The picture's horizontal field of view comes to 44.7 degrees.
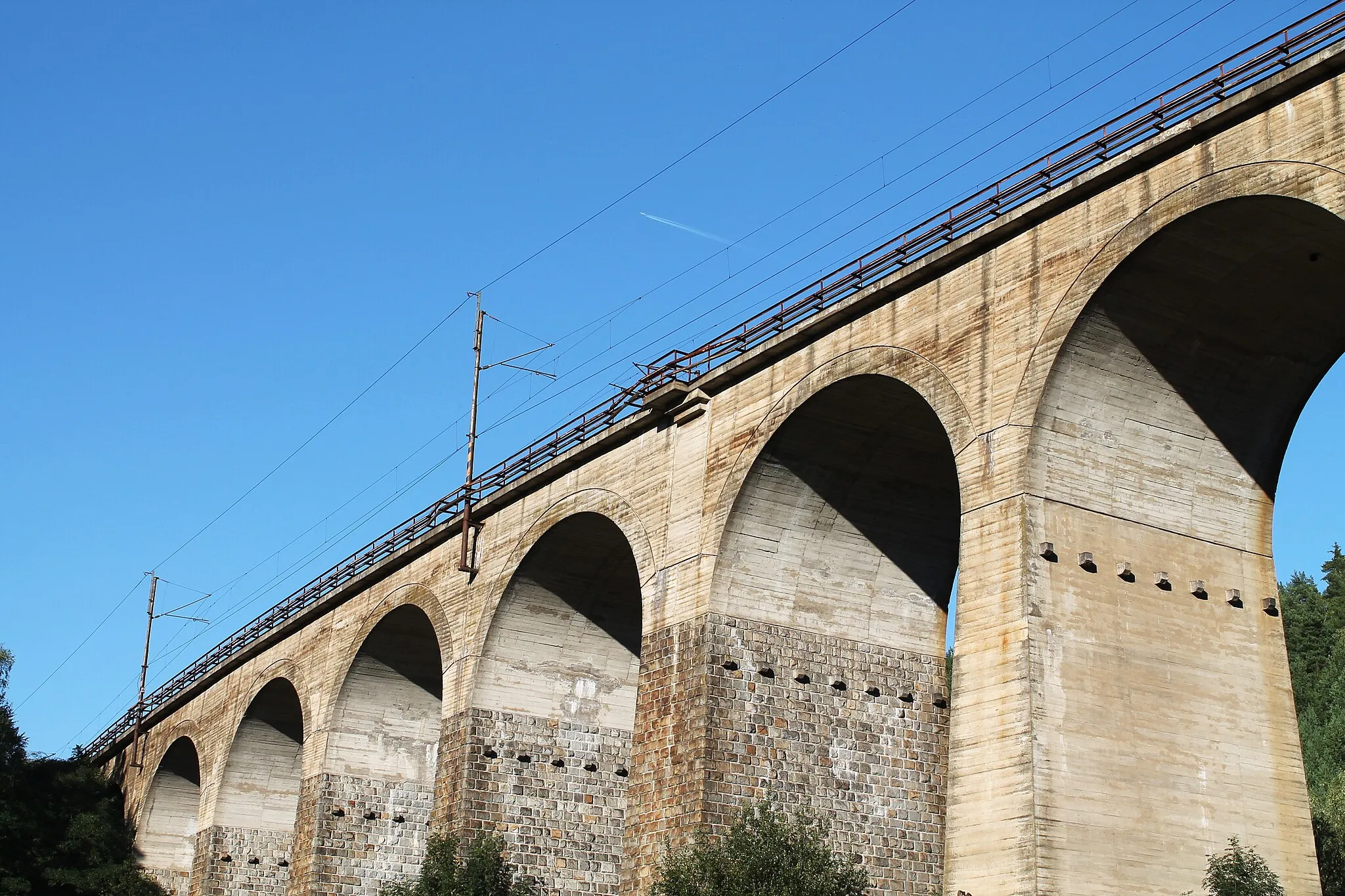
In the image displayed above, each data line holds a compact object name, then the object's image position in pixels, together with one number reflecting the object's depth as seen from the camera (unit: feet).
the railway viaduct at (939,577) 65.82
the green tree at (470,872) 100.94
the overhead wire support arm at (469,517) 116.47
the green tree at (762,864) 76.64
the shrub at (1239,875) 63.57
